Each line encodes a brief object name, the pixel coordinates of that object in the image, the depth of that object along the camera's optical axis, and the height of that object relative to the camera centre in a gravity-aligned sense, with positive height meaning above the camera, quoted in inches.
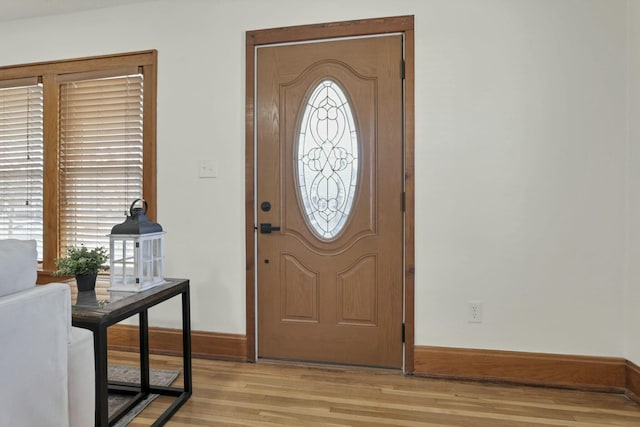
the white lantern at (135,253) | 70.2 -7.6
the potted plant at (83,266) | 66.9 -9.5
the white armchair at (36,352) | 45.5 -18.4
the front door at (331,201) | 95.7 +3.2
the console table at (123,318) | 57.0 -18.1
